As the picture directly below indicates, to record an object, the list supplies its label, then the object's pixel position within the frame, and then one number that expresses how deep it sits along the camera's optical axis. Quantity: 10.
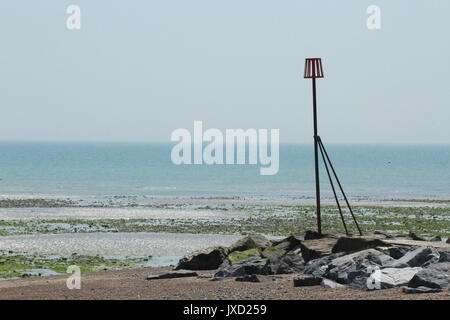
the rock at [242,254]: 29.51
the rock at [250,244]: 31.62
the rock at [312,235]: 30.66
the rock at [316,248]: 27.88
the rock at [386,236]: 29.47
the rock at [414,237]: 30.35
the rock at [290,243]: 30.94
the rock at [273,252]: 28.23
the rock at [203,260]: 29.92
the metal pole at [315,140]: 30.16
